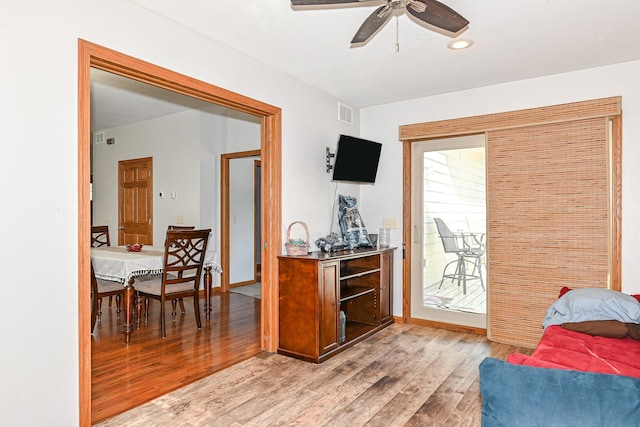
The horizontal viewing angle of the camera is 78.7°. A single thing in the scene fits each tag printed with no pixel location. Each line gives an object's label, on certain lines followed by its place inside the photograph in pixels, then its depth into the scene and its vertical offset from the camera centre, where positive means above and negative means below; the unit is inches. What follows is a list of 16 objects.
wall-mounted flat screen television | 155.1 +22.5
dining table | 148.9 -21.0
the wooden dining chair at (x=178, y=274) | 152.3 -24.7
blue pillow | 92.7 -23.2
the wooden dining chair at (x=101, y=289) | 149.6 -29.8
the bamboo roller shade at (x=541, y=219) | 133.3 -2.2
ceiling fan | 76.1 +41.4
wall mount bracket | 162.2 +23.6
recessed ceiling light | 113.4 +50.0
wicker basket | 136.3 -11.6
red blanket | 74.0 -29.3
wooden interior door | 246.4 +8.7
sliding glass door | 163.8 -7.9
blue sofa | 44.6 -22.1
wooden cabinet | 127.4 -31.2
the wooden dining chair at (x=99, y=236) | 210.4 -11.8
